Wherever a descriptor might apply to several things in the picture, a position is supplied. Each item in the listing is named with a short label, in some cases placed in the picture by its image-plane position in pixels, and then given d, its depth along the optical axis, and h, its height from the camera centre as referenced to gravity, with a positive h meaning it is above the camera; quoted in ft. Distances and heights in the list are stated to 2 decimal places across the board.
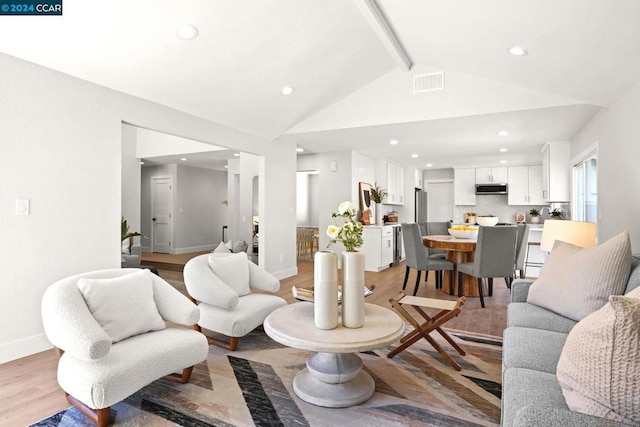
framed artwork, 24.29 +0.45
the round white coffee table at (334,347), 6.78 -2.40
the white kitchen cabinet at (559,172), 19.65 +2.11
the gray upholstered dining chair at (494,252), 14.64 -1.57
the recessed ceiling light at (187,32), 10.10 +4.92
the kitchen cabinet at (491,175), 28.09 +2.76
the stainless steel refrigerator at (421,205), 31.81 +0.60
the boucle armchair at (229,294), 9.97 -2.32
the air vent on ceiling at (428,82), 14.98 +5.25
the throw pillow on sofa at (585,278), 7.23 -1.35
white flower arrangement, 7.63 -0.39
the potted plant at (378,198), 25.08 +0.93
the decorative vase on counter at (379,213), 25.58 -0.10
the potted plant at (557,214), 21.77 -0.13
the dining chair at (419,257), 16.46 -1.98
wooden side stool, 9.00 -2.71
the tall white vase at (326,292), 7.36 -1.58
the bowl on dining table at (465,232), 17.58 -0.97
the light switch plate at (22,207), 9.69 +0.14
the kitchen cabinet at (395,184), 27.71 +2.15
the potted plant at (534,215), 24.89 -0.22
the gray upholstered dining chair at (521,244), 16.11 -1.39
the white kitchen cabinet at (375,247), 23.12 -2.17
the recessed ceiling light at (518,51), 10.33 +4.51
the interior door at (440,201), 32.91 +0.96
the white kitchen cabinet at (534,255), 21.26 -2.50
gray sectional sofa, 3.48 -2.27
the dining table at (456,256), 15.86 -2.00
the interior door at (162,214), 30.78 -0.14
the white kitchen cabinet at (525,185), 27.14 +1.94
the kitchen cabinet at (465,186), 29.35 +2.03
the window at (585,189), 15.85 +1.04
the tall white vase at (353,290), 7.45 -1.56
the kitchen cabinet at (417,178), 31.37 +2.92
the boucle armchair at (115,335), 6.41 -2.35
